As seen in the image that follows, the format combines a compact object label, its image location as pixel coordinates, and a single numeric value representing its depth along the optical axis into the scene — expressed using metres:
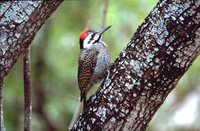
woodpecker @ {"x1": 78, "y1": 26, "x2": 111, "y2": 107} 6.43
